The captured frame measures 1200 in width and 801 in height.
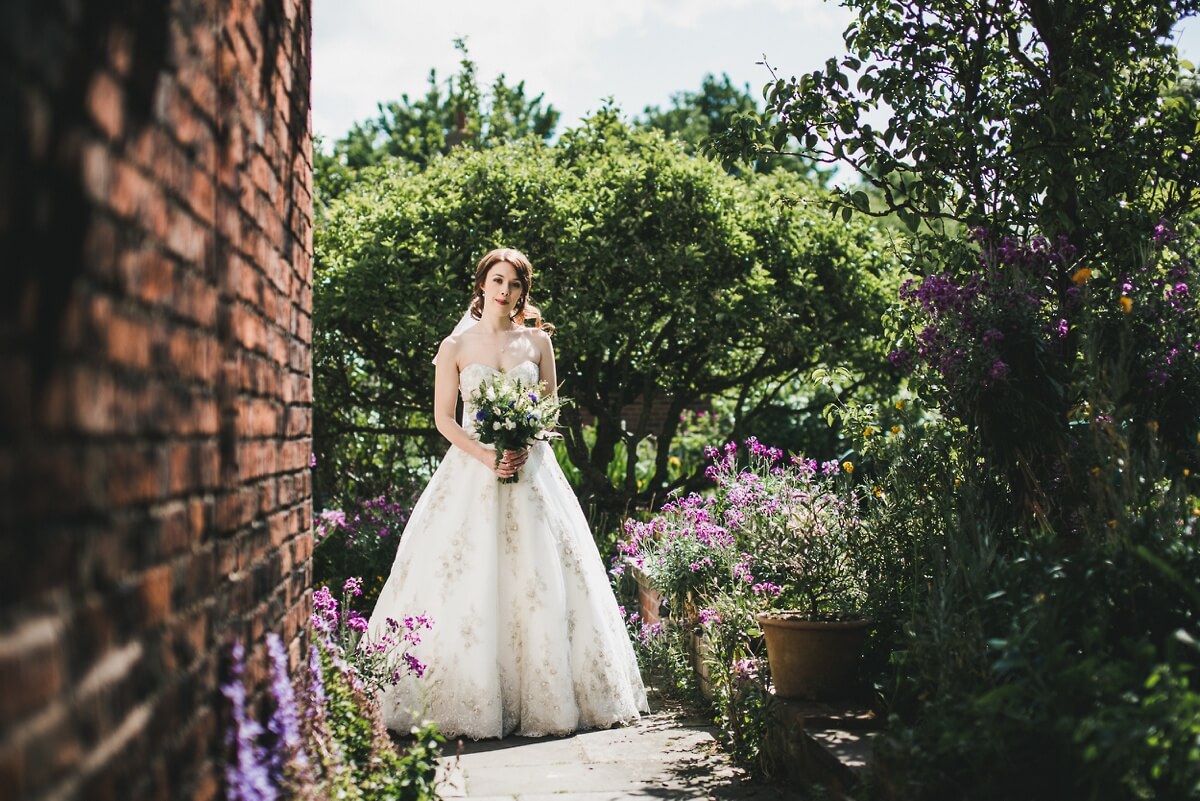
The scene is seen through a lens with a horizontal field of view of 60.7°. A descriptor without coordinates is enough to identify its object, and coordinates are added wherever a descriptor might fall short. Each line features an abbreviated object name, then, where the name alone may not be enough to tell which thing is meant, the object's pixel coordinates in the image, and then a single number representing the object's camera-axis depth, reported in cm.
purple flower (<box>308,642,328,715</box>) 288
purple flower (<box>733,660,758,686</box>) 454
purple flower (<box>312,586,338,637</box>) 414
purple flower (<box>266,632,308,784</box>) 237
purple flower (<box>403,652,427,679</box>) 443
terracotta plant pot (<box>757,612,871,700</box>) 416
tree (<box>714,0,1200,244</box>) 460
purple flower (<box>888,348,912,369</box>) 476
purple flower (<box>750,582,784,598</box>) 479
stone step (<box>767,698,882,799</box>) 349
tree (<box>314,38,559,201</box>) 1406
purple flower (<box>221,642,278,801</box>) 200
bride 520
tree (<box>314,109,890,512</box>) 817
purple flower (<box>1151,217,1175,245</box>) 410
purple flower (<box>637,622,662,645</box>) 630
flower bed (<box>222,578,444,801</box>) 213
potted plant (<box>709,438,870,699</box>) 421
